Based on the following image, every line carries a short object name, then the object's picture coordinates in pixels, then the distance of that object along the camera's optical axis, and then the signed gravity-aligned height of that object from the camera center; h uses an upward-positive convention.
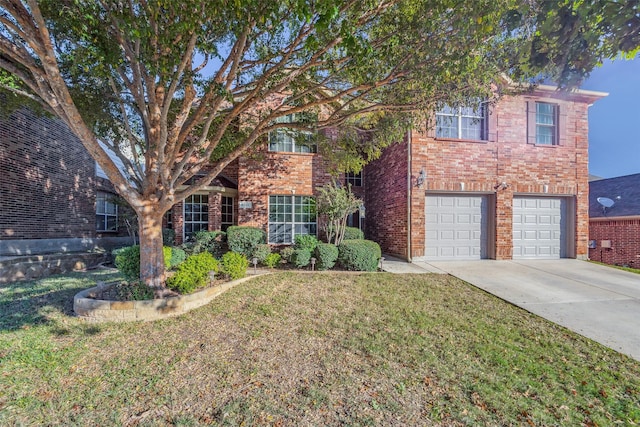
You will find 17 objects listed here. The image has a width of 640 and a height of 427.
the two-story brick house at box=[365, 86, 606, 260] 9.98 +0.90
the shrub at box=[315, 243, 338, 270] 8.42 -1.39
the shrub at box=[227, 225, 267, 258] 9.34 -1.06
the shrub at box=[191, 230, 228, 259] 9.88 -1.20
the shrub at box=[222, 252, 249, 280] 6.75 -1.34
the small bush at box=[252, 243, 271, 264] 8.83 -1.36
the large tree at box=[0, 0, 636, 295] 3.99 +2.57
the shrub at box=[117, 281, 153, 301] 5.22 -1.54
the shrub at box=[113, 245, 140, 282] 5.98 -1.16
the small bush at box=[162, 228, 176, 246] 10.47 -1.05
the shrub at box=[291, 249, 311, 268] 8.42 -1.44
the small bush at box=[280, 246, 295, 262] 8.80 -1.40
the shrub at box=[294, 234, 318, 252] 8.88 -1.07
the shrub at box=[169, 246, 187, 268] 8.51 -1.45
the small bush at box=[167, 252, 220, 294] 5.59 -1.32
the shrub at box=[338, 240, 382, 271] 8.44 -1.42
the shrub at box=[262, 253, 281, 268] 8.65 -1.55
